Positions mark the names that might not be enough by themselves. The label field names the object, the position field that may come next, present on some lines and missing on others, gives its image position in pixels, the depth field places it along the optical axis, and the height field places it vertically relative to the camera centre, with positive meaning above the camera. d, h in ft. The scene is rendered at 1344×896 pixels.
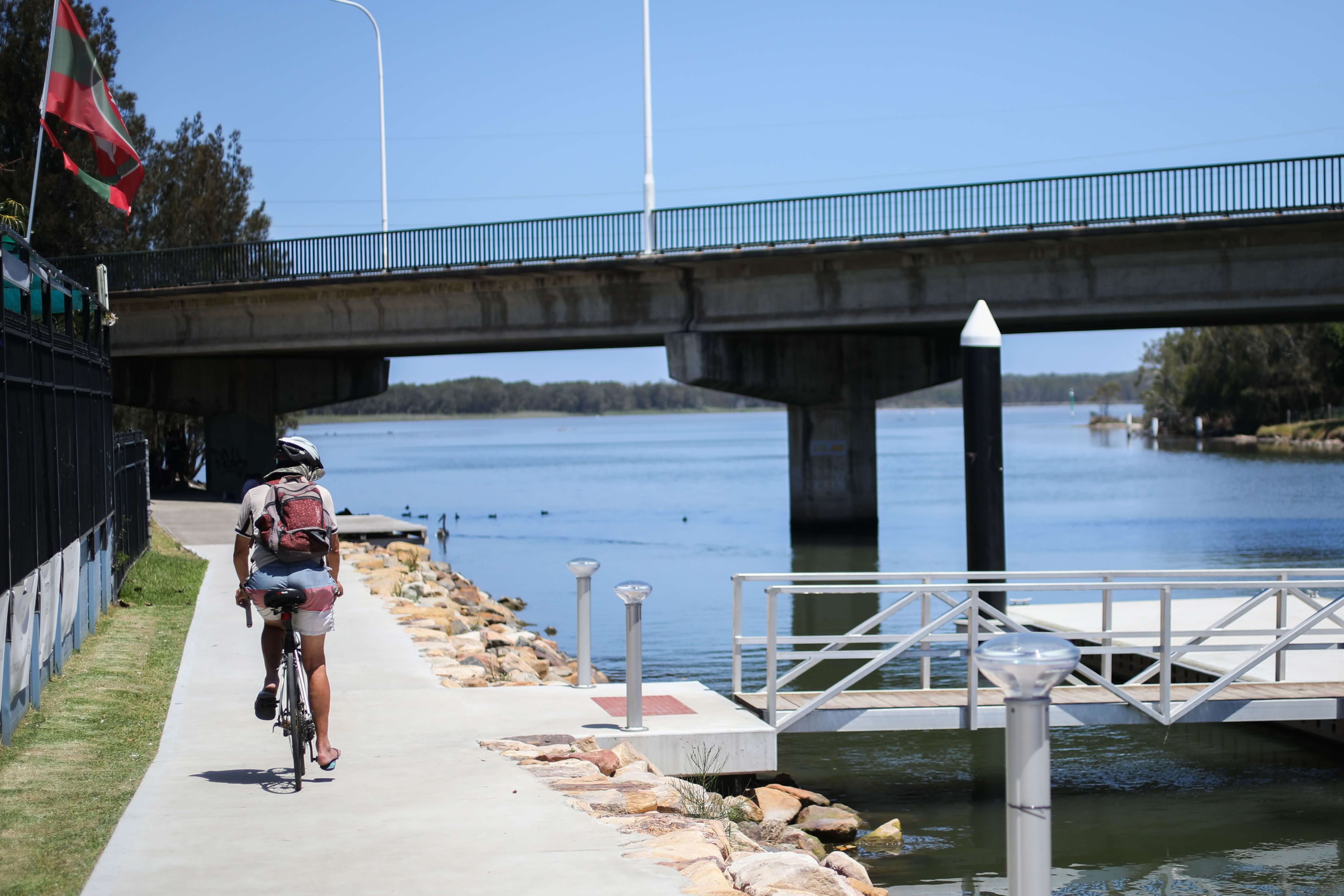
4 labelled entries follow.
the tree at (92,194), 140.56 +29.16
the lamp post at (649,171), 114.73 +21.90
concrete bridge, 96.94 +10.72
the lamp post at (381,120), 146.20 +33.03
